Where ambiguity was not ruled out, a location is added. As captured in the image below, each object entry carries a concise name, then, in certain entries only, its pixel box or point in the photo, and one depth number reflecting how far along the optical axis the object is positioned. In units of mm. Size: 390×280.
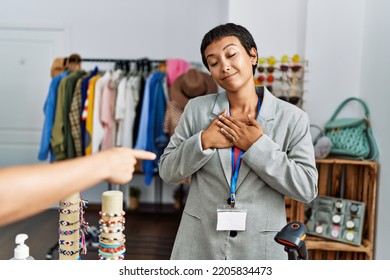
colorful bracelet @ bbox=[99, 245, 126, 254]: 831
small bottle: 901
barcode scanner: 859
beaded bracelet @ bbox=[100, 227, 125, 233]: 825
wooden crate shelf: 2367
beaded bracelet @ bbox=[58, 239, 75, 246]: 937
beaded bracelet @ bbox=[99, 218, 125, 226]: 825
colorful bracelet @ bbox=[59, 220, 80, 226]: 933
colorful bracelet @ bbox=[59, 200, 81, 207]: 933
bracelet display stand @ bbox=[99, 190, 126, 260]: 827
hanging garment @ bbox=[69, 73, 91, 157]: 3445
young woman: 1141
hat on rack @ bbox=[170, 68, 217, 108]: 3195
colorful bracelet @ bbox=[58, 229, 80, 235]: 933
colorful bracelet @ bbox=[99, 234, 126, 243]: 831
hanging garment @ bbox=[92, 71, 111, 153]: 3447
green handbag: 2439
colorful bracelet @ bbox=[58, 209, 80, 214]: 931
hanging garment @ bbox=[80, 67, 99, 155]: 3486
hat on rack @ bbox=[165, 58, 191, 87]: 3584
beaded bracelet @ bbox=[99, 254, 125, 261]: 835
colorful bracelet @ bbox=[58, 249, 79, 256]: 935
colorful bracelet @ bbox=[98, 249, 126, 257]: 831
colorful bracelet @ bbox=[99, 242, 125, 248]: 832
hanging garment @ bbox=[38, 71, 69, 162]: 3469
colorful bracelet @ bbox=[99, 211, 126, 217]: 827
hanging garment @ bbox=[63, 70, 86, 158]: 3467
